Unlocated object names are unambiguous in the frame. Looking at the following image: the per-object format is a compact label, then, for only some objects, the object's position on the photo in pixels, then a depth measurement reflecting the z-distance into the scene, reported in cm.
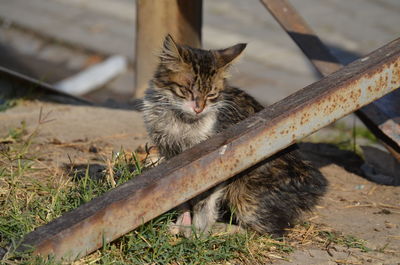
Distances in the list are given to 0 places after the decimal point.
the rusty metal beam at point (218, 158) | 733
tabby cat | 905
